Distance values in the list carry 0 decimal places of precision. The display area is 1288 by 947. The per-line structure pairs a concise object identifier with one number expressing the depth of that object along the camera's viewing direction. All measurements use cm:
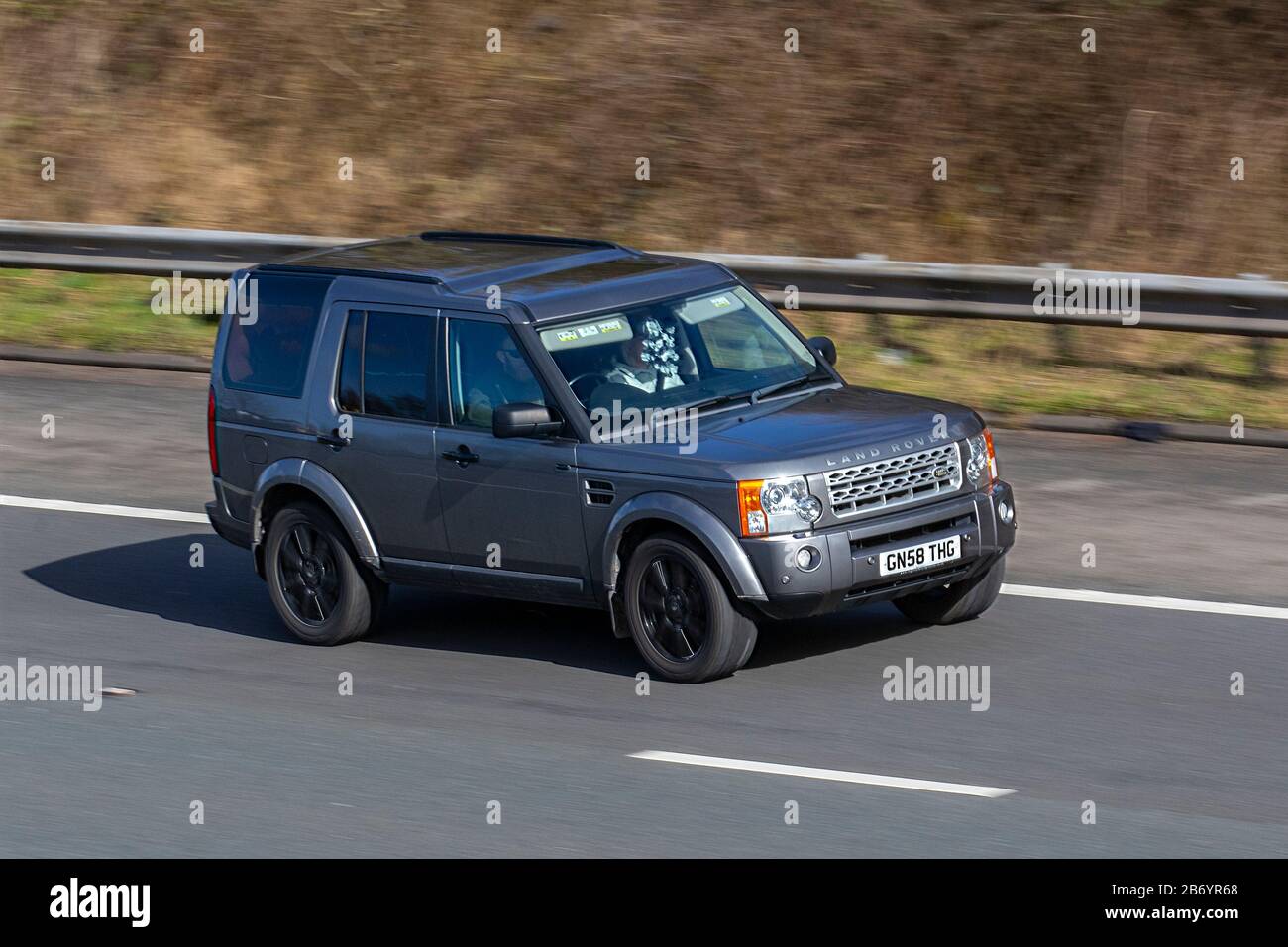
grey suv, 1661
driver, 1786
